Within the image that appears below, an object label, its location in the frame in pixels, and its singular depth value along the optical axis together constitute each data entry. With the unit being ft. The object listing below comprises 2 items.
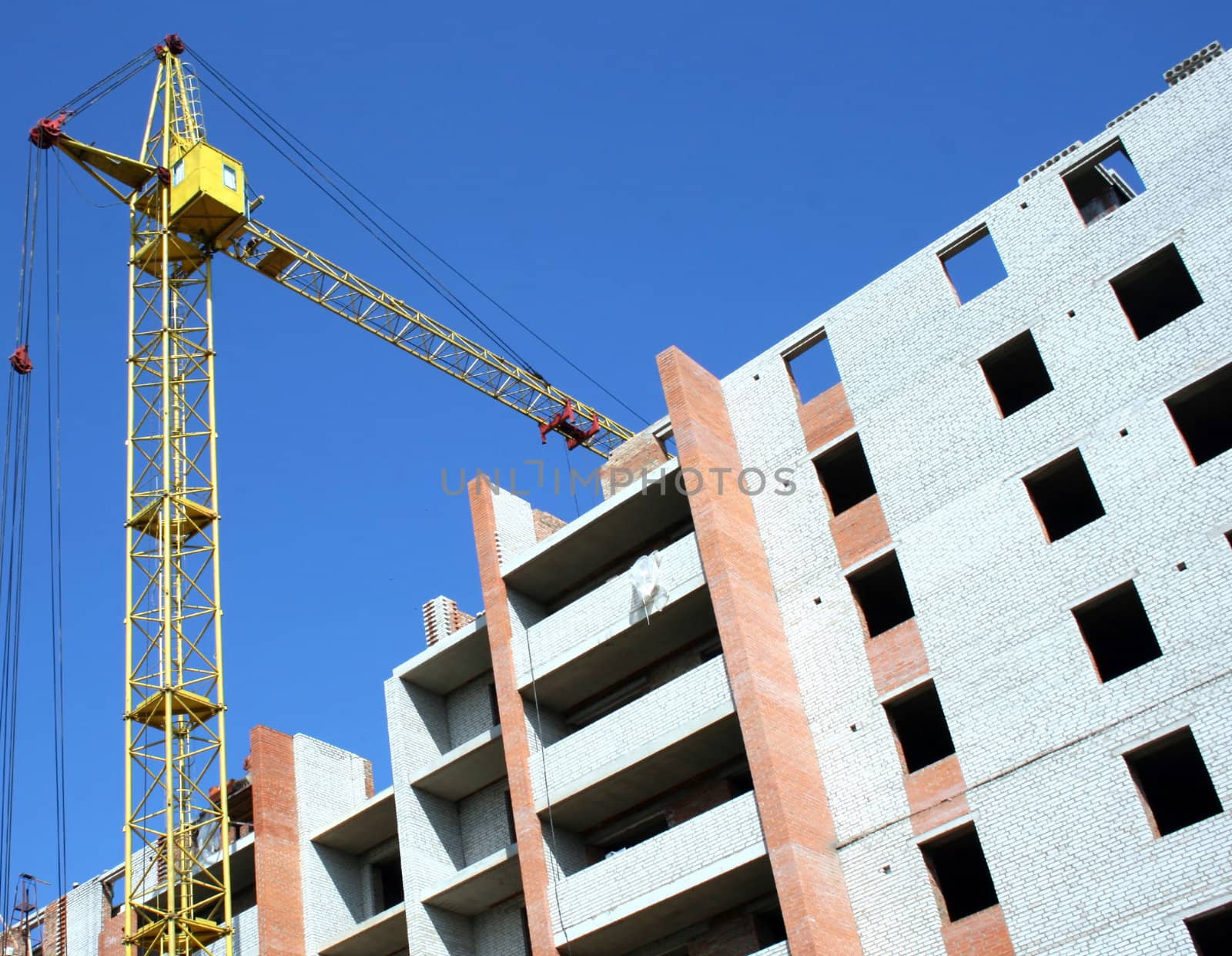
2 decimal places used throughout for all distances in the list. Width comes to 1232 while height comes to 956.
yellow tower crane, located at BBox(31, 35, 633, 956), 115.34
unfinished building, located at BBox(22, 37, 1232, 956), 73.87
